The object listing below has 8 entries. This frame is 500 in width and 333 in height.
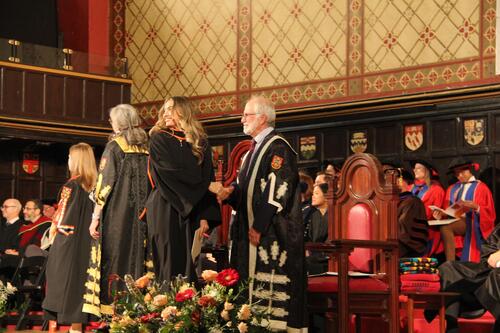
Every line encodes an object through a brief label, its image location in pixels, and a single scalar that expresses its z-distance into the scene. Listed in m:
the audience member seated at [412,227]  9.52
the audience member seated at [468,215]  11.10
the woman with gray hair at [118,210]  8.06
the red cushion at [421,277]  7.90
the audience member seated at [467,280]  7.53
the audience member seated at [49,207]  14.21
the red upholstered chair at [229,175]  9.95
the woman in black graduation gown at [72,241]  8.97
